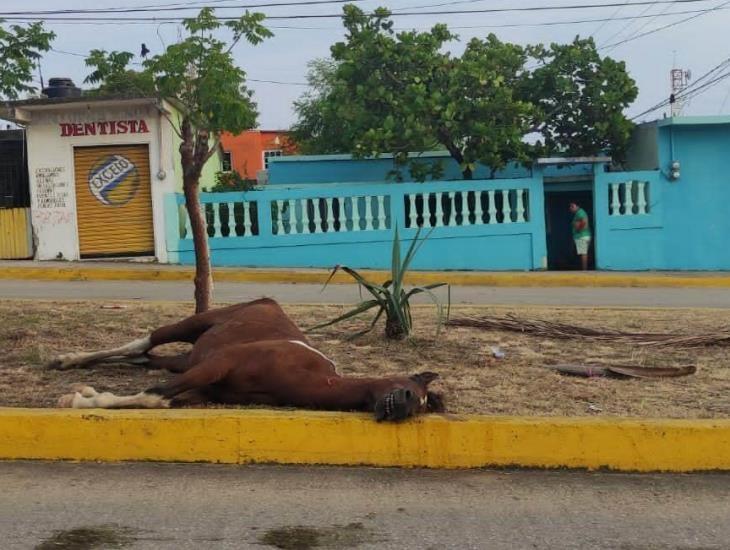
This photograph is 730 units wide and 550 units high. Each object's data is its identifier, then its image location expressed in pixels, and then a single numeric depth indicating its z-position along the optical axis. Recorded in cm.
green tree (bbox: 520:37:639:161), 1764
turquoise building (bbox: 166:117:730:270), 1692
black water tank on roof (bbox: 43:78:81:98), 1748
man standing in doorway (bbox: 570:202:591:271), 1723
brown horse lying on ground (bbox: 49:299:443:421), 442
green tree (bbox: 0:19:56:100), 1262
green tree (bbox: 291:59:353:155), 2180
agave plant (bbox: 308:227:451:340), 661
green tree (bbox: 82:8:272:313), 695
